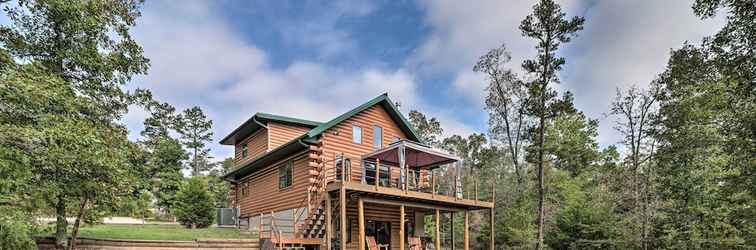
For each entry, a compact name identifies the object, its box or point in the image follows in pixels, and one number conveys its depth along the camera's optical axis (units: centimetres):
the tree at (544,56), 1872
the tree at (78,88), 732
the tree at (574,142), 2634
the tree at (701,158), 1177
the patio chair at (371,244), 1377
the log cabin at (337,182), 1306
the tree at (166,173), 2882
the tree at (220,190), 3491
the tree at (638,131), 1973
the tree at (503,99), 2378
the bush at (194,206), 2022
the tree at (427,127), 3578
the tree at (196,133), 3628
